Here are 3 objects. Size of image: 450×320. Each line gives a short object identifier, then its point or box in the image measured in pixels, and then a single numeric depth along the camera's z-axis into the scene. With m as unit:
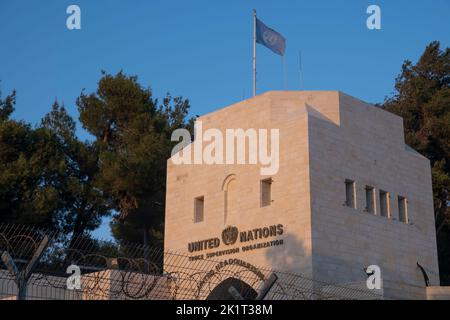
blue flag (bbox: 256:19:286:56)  27.34
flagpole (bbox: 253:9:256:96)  27.09
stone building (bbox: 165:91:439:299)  22.27
